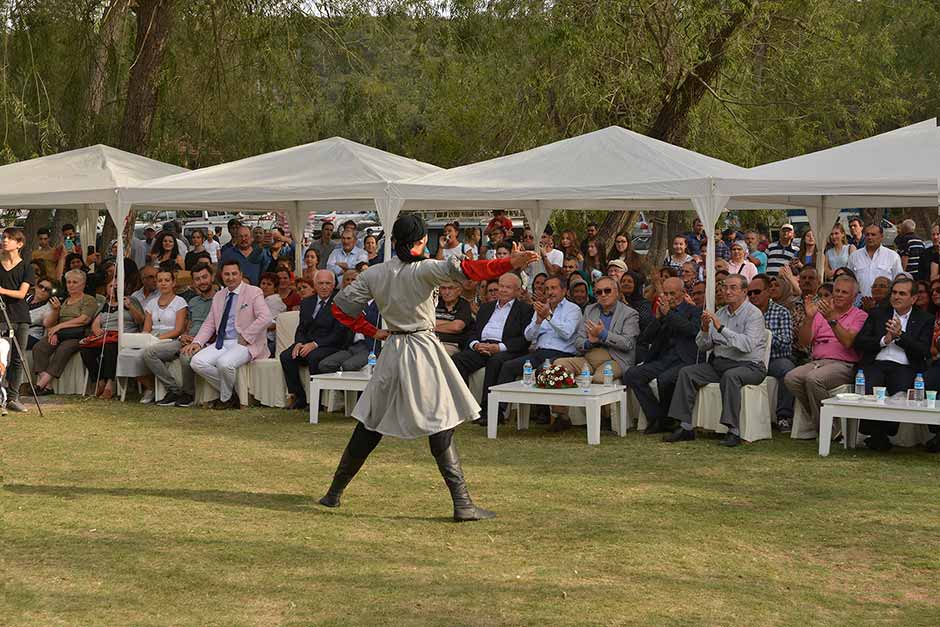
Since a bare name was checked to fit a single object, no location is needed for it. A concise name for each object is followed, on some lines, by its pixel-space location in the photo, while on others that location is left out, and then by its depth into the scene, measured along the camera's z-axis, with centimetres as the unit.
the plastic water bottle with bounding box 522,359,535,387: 1126
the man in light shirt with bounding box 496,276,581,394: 1178
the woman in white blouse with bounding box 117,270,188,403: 1345
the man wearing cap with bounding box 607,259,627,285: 1302
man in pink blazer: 1292
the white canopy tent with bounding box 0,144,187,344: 1419
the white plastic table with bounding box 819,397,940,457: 940
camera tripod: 1182
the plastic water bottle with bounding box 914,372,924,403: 977
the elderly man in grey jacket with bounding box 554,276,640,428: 1148
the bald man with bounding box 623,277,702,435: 1109
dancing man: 735
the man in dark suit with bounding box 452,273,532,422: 1201
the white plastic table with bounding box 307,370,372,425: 1184
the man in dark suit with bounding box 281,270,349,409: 1262
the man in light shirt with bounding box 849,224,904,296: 1422
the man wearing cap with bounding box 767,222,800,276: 1622
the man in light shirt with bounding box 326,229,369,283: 1745
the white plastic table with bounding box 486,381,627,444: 1062
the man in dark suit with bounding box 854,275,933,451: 1017
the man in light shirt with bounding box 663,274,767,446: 1066
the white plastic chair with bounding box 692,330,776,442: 1053
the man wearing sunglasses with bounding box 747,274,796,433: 1102
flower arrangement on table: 1081
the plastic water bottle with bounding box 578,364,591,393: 1103
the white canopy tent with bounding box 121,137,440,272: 1320
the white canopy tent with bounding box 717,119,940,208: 1074
